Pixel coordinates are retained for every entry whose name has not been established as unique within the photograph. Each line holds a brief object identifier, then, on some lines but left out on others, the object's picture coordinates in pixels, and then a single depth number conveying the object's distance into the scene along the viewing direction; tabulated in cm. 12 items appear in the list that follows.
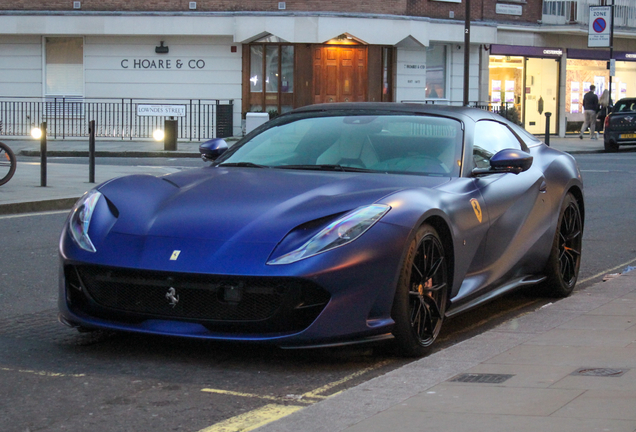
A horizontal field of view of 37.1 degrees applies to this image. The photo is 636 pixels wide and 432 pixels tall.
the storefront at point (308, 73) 3077
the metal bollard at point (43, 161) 1355
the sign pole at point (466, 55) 2709
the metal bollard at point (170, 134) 2450
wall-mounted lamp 3100
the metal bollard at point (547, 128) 2631
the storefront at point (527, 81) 3575
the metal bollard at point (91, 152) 1447
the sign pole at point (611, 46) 3412
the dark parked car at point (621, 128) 2895
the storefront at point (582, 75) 3825
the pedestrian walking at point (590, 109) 3417
